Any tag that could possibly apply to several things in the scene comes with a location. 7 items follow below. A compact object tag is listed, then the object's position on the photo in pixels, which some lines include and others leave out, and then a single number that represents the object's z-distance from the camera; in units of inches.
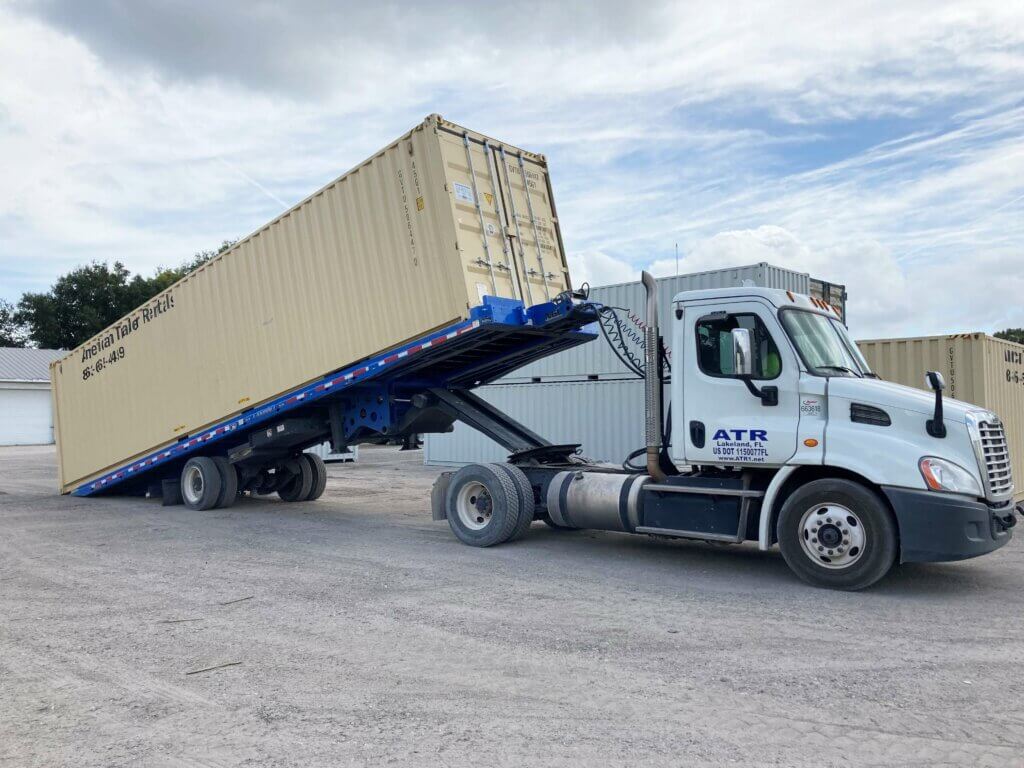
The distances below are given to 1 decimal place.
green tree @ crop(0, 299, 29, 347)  2266.2
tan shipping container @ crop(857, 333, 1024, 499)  433.7
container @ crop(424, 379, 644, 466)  678.5
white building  1501.0
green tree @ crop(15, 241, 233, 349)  2121.1
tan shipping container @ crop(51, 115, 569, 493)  353.1
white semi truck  253.4
